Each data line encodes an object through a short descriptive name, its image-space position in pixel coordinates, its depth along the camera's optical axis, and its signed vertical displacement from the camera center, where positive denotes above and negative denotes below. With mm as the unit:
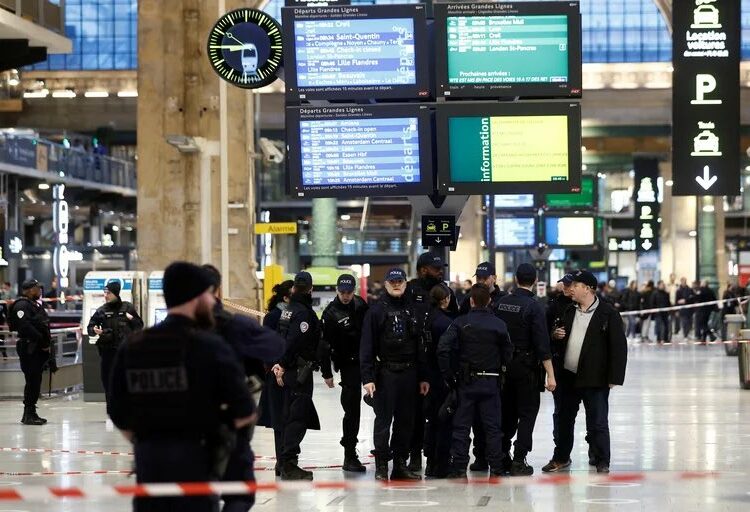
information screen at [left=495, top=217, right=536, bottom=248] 47938 +309
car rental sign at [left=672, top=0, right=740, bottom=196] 22172 +1996
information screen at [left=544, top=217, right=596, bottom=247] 48750 +338
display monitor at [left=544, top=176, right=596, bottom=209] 49469 +1806
